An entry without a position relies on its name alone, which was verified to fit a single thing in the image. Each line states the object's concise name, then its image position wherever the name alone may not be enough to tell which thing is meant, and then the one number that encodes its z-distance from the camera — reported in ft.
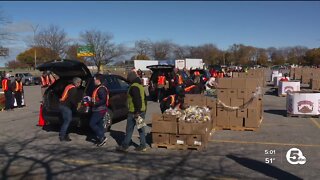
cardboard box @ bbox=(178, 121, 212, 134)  21.07
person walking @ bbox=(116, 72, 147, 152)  20.85
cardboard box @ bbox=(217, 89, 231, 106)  27.32
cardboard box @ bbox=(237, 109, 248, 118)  27.02
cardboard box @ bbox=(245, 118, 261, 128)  26.86
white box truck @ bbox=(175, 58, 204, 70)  156.36
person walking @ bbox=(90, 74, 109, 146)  23.04
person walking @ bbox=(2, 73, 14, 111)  42.30
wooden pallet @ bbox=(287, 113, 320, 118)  32.90
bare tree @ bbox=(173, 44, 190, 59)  307.21
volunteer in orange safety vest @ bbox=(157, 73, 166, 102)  46.40
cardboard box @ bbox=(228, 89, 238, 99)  27.25
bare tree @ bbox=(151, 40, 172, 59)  287.67
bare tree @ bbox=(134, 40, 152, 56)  276.01
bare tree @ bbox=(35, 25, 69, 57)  175.97
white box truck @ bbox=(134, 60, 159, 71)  172.19
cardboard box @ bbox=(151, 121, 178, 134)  21.54
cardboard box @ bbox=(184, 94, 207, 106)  27.51
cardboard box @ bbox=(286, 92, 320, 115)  32.75
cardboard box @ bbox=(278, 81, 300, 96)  54.31
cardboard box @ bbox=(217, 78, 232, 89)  27.51
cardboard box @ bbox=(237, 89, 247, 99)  27.08
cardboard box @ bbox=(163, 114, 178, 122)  21.62
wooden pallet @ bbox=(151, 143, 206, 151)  21.05
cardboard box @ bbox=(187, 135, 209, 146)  21.03
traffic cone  29.00
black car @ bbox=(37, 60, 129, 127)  25.41
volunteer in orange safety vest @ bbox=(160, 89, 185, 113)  27.94
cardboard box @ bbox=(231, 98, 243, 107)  27.07
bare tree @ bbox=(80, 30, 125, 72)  183.32
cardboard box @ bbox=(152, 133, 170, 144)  21.74
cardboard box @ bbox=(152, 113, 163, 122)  21.94
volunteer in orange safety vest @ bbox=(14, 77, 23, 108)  44.03
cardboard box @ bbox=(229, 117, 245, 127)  27.18
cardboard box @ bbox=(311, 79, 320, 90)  64.20
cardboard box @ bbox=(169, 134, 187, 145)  21.35
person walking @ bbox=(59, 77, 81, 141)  24.42
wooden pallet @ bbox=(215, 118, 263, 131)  26.94
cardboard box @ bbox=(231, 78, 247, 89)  27.25
